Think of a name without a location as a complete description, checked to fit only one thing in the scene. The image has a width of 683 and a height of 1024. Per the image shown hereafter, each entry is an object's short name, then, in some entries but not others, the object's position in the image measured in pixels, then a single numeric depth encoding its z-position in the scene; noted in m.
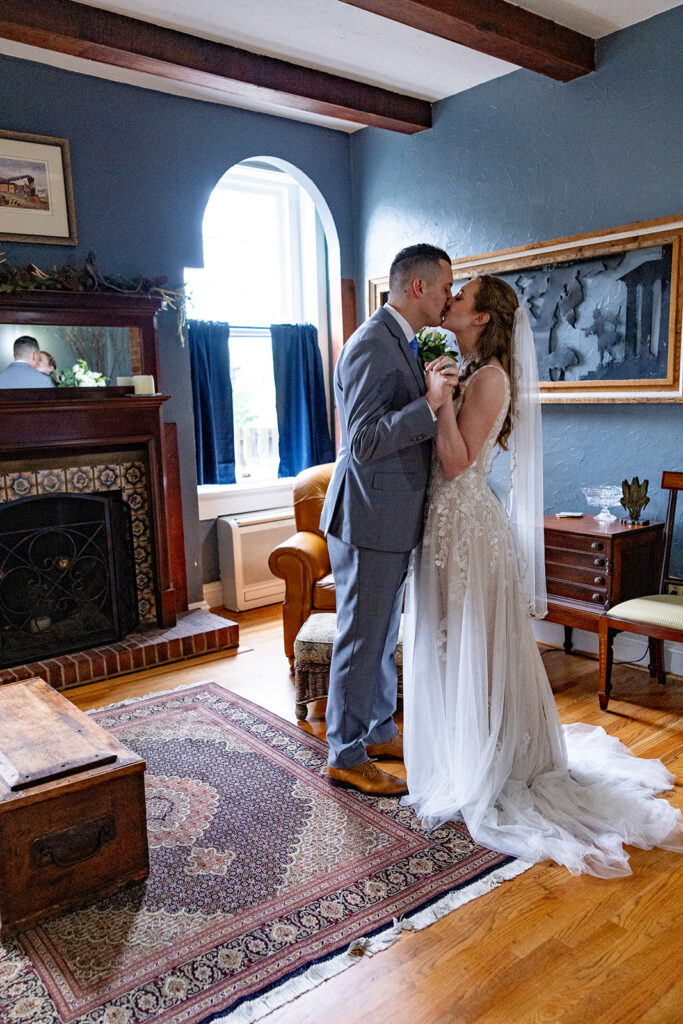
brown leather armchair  3.69
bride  2.37
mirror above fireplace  3.71
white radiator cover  4.88
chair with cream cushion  3.07
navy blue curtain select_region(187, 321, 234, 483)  4.84
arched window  5.12
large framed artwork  3.52
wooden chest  1.96
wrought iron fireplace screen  3.77
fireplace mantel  3.66
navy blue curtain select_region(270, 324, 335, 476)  5.30
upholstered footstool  3.14
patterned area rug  1.78
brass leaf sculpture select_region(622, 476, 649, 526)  3.56
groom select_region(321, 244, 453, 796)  2.36
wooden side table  3.41
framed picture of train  3.76
